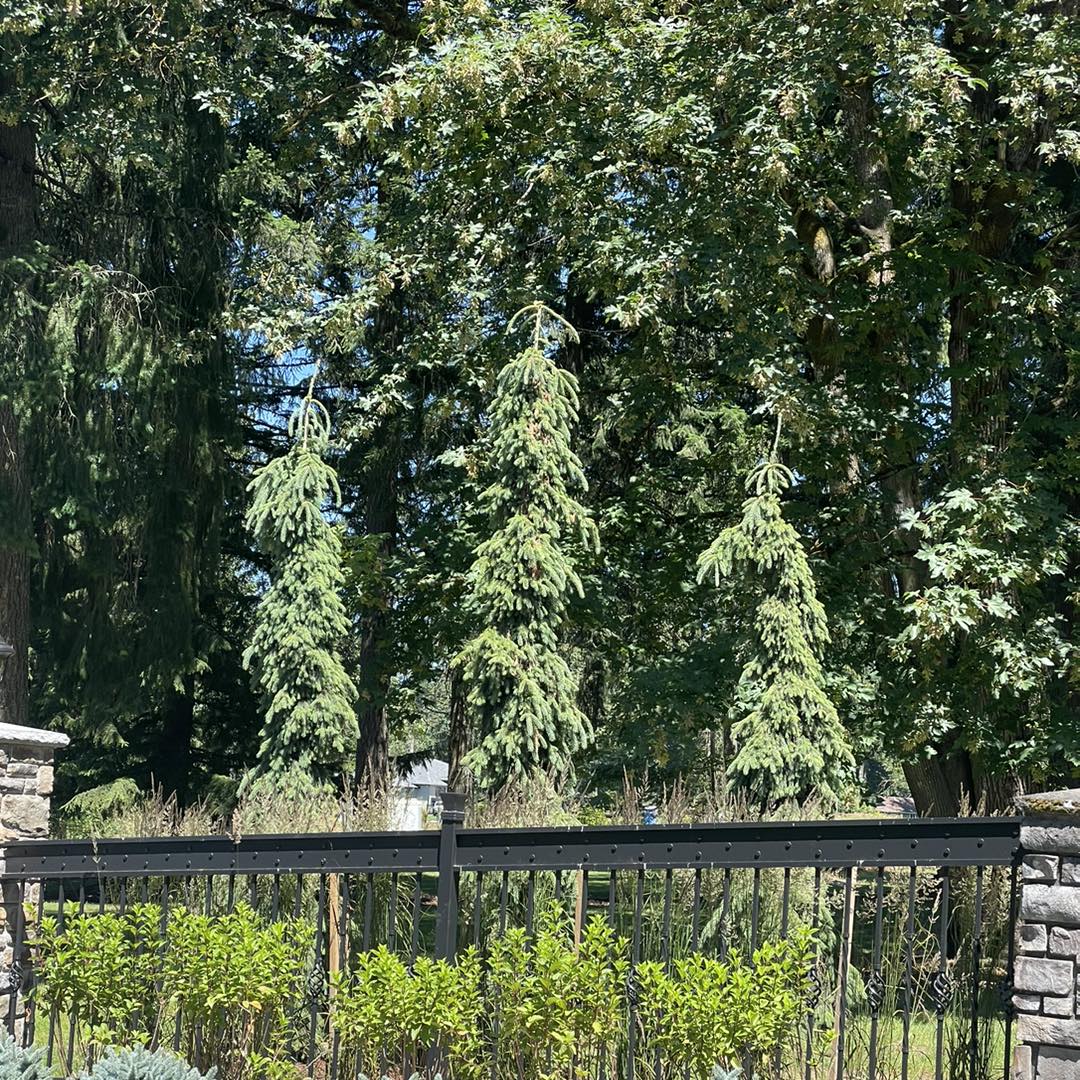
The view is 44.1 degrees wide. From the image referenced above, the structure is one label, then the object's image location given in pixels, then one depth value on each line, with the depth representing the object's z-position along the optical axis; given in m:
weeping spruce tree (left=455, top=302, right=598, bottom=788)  9.84
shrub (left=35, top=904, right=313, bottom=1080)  5.43
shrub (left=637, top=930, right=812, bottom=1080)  4.88
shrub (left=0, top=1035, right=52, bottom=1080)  4.28
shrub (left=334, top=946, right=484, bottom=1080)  5.16
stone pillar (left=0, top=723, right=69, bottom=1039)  5.96
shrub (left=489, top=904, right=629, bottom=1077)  5.07
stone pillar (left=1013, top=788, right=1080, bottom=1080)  4.43
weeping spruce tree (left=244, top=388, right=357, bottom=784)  11.02
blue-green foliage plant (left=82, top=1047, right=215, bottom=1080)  4.14
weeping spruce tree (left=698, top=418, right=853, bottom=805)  9.73
